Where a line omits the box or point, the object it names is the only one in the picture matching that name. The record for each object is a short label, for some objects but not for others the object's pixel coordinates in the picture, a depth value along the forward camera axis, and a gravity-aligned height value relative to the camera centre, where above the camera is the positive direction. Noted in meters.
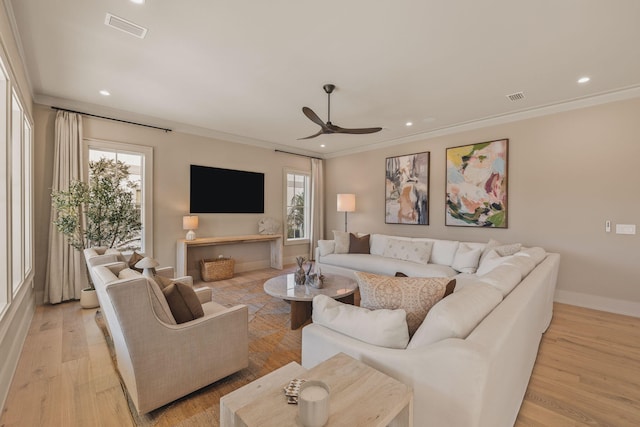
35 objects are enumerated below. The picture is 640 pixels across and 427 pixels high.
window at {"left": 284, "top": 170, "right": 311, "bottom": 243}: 6.49 +0.16
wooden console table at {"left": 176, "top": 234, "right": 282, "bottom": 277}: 4.58 -0.56
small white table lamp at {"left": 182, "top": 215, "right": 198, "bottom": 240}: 4.70 -0.20
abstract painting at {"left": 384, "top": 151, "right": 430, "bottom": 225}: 5.20 +0.46
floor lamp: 6.00 +0.23
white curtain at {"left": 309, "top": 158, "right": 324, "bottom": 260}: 6.79 +0.22
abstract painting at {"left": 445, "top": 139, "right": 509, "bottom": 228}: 4.28 +0.46
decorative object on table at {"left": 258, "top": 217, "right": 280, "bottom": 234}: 5.90 -0.28
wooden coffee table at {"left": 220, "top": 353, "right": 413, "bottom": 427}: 0.89 -0.65
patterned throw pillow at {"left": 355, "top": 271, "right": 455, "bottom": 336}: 1.46 -0.43
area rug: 1.73 -1.23
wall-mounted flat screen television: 5.07 +0.42
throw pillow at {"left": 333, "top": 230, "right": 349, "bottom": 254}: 5.00 -0.54
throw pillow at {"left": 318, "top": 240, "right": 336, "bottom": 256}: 4.99 -0.61
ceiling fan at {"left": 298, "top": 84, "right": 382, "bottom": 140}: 3.21 +1.05
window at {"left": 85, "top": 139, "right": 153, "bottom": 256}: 4.38 +0.41
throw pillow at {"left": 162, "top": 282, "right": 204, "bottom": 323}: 1.88 -0.61
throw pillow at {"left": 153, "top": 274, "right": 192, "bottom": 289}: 1.96 -0.49
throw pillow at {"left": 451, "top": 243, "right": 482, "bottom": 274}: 3.73 -0.62
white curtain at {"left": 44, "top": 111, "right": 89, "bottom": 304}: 3.66 -0.33
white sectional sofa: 1.03 -0.60
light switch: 3.33 -0.17
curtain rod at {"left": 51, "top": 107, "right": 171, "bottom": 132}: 3.74 +1.36
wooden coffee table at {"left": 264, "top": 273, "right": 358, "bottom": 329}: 2.92 -0.85
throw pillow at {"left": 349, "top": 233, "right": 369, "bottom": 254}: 4.92 -0.56
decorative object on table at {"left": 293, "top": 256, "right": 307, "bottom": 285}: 3.31 -0.76
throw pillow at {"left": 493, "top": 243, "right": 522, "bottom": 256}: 3.38 -0.44
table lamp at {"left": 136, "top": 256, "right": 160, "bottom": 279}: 2.59 -0.49
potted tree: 3.43 +0.00
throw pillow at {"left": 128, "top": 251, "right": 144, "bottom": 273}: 3.00 -0.52
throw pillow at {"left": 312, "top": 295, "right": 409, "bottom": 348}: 1.29 -0.54
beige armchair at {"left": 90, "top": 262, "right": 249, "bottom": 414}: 1.60 -0.84
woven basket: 4.87 -0.99
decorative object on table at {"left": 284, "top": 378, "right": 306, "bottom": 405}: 0.95 -0.63
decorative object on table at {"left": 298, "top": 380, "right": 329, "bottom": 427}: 0.83 -0.58
